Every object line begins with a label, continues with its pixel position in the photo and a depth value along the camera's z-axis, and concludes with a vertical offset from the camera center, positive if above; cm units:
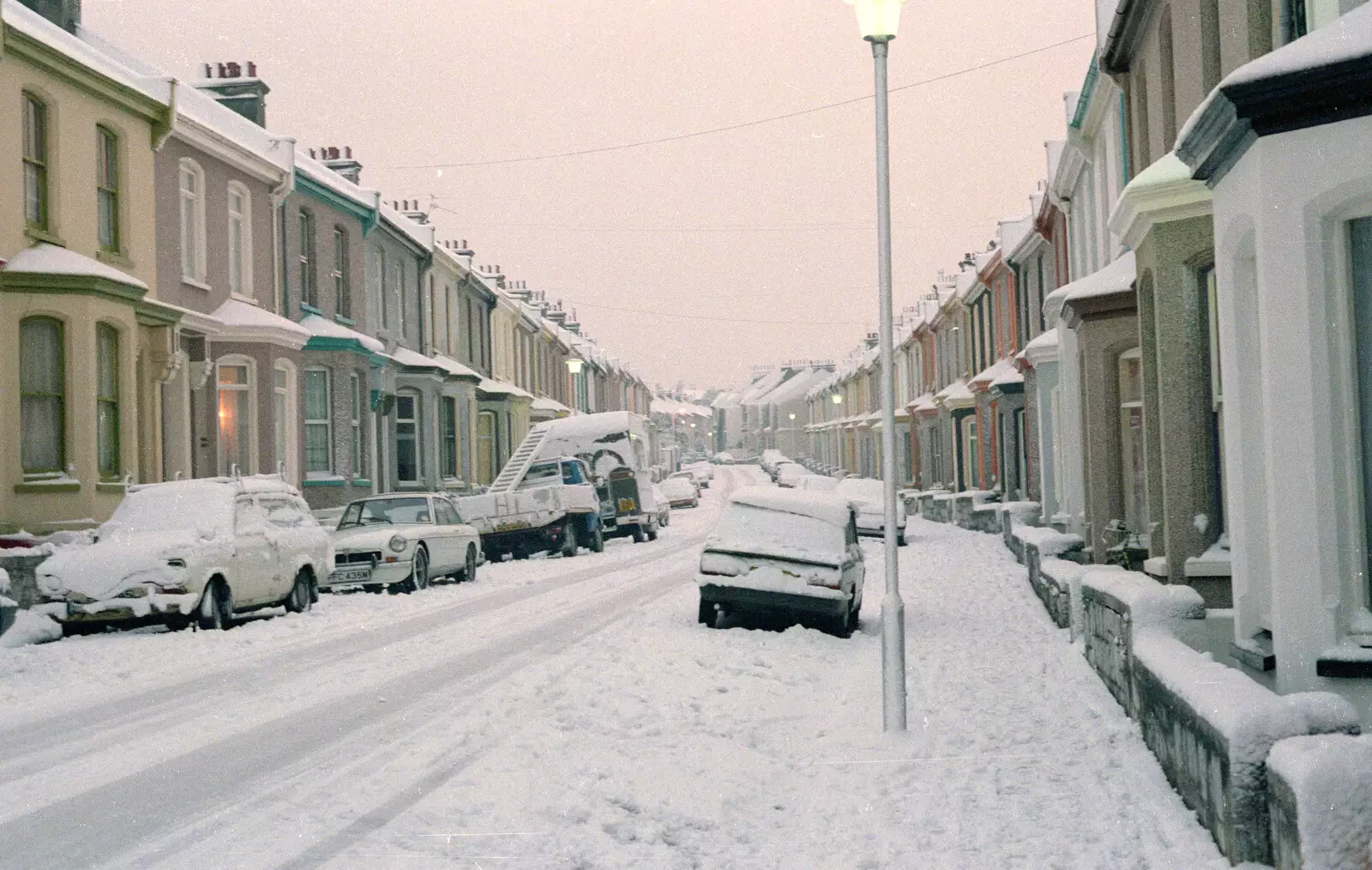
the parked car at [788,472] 6176 -27
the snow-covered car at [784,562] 1488 -102
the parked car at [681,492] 5794 -93
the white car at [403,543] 2036 -99
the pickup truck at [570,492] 2717 -41
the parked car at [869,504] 3253 -94
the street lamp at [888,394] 948 +49
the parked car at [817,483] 3788 -47
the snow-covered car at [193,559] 1453 -82
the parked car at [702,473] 8331 -21
